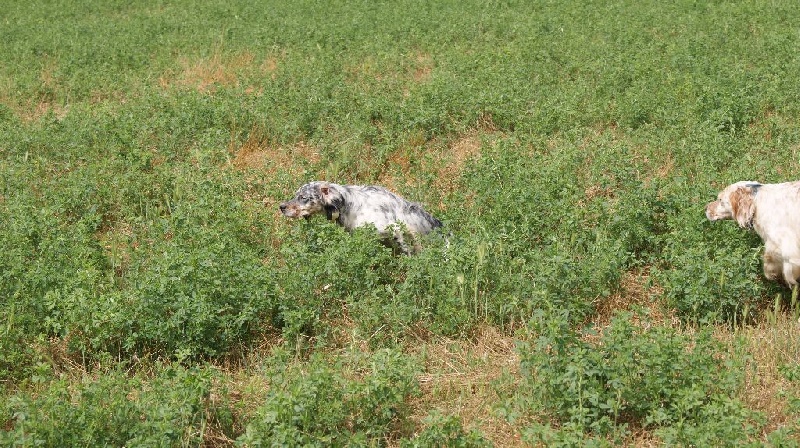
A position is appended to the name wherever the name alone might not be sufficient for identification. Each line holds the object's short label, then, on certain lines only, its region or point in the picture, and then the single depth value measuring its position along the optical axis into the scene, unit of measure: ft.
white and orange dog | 20.21
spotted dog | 25.04
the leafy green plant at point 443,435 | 15.74
